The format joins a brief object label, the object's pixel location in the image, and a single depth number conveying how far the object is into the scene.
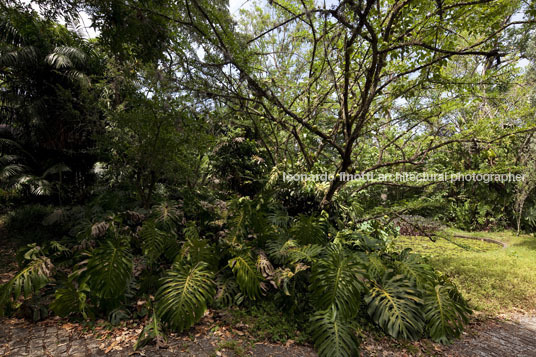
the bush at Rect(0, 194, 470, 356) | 2.40
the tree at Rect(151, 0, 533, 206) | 2.89
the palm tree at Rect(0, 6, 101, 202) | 5.80
